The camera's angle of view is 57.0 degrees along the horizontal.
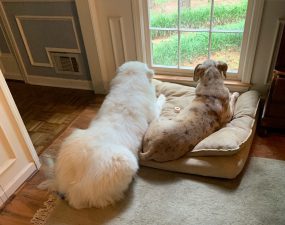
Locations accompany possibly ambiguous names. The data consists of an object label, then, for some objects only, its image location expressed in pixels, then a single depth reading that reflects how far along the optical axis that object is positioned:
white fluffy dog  1.52
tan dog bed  1.70
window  2.21
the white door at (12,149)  1.68
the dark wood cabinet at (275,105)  1.79
